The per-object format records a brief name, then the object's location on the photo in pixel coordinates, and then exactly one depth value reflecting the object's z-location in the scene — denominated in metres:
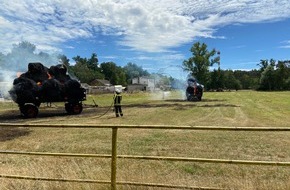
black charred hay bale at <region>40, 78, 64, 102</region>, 13.25
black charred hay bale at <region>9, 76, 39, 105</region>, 12.60
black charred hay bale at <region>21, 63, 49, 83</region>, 12.98
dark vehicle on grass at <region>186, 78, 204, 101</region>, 24.00
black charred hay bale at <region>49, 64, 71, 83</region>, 13.78
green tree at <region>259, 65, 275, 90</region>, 68.04
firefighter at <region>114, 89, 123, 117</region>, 12.77
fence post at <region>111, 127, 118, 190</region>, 3.29
